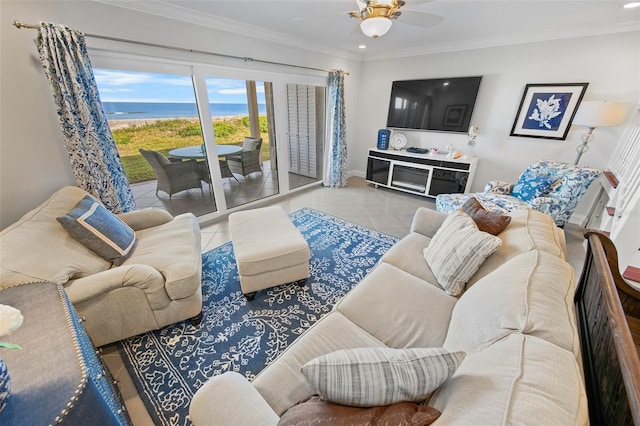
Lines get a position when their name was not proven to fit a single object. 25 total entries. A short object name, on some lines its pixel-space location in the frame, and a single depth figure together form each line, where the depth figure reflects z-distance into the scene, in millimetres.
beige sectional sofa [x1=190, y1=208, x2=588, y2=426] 600
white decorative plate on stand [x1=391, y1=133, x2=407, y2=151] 4477
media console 3697
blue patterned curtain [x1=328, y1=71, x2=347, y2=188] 4125
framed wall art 3041
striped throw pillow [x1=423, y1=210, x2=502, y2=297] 1375
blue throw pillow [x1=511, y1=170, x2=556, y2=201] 2793
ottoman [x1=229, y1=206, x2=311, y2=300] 1825
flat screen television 3669
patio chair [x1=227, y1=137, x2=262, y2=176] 3666
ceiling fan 1671
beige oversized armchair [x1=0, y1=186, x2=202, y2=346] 1305
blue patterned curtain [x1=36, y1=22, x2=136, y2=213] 1812
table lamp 2572
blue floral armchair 2613
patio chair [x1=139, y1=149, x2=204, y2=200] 2910
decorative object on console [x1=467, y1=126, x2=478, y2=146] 3675
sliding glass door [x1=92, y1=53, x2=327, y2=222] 2443
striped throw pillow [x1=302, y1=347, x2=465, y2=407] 685
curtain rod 1714
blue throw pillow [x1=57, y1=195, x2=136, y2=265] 1576
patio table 2953
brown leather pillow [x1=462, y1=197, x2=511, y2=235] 1586
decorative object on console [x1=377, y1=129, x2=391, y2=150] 4426
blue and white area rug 1399
